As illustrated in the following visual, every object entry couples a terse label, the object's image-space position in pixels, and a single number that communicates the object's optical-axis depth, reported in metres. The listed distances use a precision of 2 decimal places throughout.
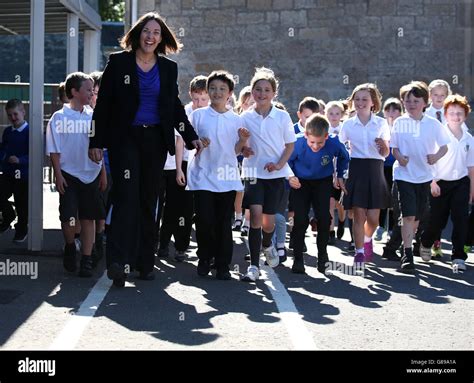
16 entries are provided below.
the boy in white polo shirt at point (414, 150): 9.75
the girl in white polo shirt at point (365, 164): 9.84
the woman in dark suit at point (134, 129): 8.05
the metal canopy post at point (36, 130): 10.07
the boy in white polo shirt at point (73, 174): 8.77
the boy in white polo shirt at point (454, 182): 10.21
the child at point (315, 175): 9.44
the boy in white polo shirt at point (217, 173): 8.74
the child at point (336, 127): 12.17
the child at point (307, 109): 11.19
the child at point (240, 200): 11.29
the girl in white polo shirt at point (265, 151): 8.89
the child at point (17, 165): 11.20
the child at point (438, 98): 11.48
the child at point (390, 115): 11.68
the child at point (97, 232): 9.25
